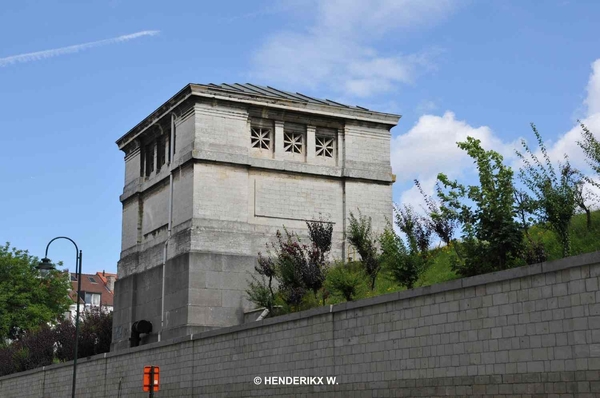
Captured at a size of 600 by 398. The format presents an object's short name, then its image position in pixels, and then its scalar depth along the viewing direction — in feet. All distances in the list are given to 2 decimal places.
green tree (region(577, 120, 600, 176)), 72.49
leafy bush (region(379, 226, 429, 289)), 81.05
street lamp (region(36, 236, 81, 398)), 106.32
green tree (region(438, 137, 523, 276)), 70.08
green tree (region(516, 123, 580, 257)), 68.28
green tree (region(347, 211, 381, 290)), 95.40
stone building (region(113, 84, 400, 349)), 103.24
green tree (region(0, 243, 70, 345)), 212.84
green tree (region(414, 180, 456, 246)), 82.94
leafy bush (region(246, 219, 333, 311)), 93.56
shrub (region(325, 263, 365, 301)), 85.25
